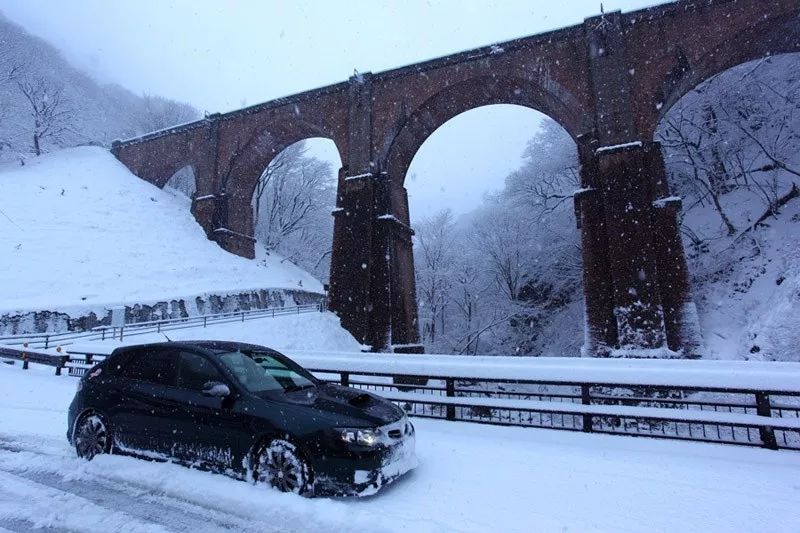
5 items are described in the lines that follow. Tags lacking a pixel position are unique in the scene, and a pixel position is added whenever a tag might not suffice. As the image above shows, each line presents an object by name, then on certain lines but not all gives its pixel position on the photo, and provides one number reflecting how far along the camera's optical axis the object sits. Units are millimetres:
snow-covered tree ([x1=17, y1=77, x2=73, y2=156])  40344
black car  4250
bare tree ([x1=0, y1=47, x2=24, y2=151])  40000
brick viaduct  15922
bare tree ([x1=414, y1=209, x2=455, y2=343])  36188
